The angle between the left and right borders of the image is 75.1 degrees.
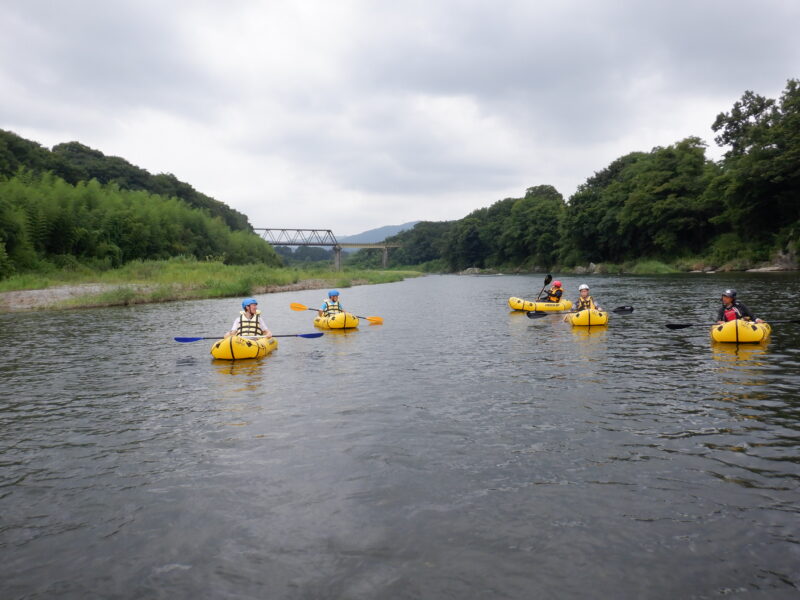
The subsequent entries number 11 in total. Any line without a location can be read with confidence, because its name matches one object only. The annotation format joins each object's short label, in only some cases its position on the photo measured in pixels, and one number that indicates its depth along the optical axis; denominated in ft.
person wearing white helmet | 56.03
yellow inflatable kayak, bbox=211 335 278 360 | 40.01
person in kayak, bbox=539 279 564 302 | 72.46
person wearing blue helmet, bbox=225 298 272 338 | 42.96
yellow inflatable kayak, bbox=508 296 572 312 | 69.21
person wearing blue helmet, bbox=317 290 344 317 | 59.47
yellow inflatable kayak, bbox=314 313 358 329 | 57.67
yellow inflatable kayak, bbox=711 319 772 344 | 40.06
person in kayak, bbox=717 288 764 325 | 42.37
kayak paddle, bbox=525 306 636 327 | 61.41
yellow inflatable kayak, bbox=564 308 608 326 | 53.72
